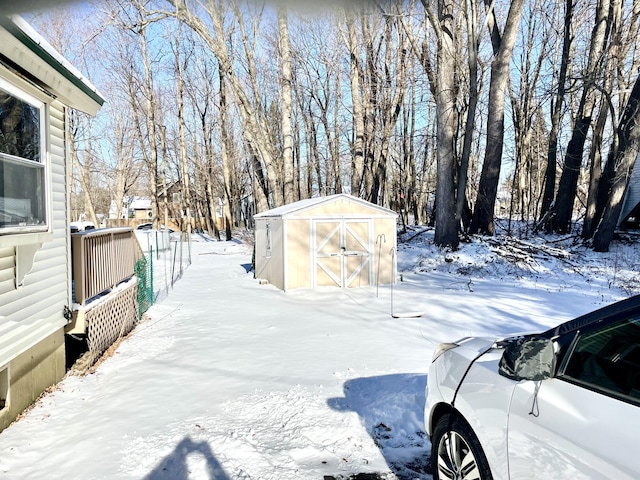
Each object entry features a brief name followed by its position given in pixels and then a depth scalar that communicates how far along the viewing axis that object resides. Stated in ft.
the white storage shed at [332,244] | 39.14
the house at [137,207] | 231.71
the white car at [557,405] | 5.32
